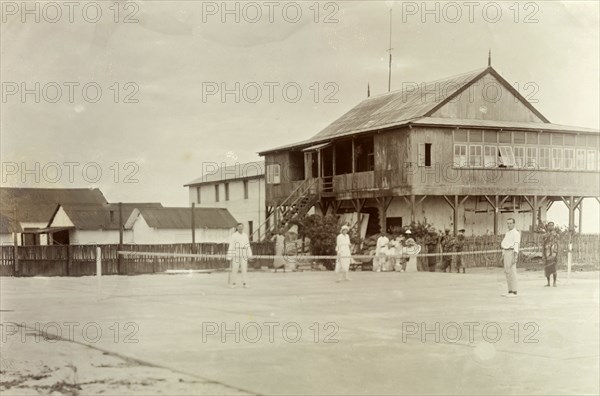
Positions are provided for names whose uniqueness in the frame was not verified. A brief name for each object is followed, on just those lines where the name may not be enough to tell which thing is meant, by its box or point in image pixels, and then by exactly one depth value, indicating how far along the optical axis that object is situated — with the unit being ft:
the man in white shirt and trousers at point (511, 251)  39.52
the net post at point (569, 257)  55.67
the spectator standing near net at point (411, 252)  63.20
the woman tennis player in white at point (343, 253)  56.90
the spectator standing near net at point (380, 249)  68.45
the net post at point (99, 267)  46.03
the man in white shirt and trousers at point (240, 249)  49.98
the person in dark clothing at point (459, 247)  55.36
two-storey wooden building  53.62
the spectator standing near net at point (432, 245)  60.11
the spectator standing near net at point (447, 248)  57.32
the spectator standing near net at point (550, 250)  48.76
